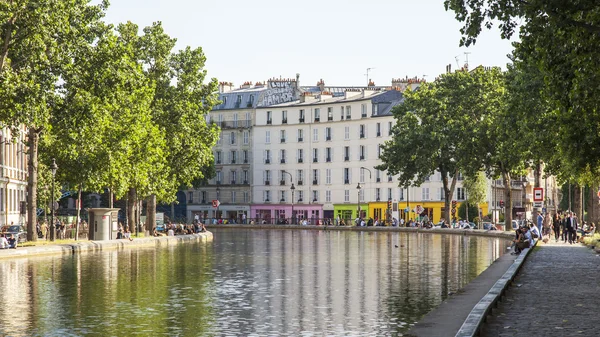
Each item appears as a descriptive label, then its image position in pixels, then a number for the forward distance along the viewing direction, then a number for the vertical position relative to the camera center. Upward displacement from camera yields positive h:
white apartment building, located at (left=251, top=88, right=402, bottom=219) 139.88 +7.94
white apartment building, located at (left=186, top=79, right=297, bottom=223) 154.88 +8.64
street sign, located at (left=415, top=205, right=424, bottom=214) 114.38 +0.25
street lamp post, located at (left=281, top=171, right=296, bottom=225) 150.56 +4.96
